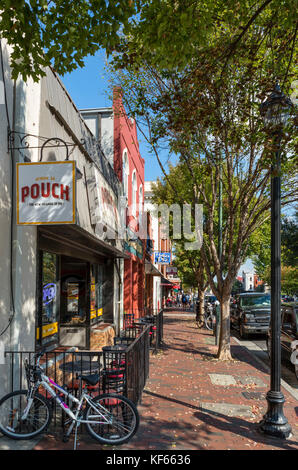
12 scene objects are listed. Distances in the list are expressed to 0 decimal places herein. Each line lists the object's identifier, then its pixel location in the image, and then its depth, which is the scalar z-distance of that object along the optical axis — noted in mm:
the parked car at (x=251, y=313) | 15977
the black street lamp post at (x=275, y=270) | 5785
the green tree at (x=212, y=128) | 7664
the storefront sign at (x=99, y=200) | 8133
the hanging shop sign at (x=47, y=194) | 5535
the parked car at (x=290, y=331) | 9664
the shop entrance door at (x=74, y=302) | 10656
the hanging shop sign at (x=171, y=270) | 33888
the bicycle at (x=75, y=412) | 5055
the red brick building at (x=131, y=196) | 15000
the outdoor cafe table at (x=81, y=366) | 5380
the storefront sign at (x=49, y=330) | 7770
